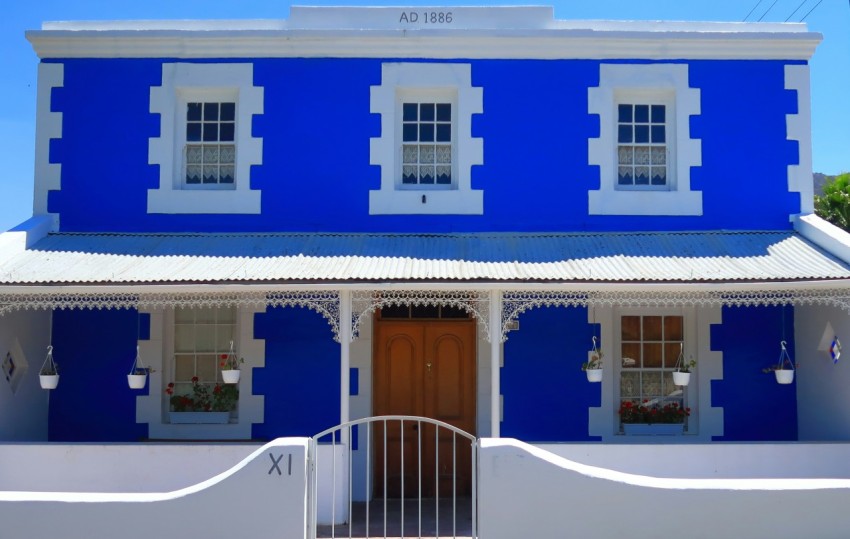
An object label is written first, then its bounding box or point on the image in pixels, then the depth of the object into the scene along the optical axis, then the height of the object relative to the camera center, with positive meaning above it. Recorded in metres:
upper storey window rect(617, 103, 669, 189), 9.89 +2.18
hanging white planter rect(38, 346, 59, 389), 8.80 -0.43
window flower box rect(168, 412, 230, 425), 9.37 -0.94
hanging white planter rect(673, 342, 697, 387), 8.88 -0.37
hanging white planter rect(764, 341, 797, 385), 8.92 -0.35
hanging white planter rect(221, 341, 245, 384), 8.95 -0.38
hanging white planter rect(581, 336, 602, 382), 8.94 -0.33
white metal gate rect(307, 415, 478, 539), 7.85 -1.62
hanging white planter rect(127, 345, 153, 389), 8.96 -0.47
